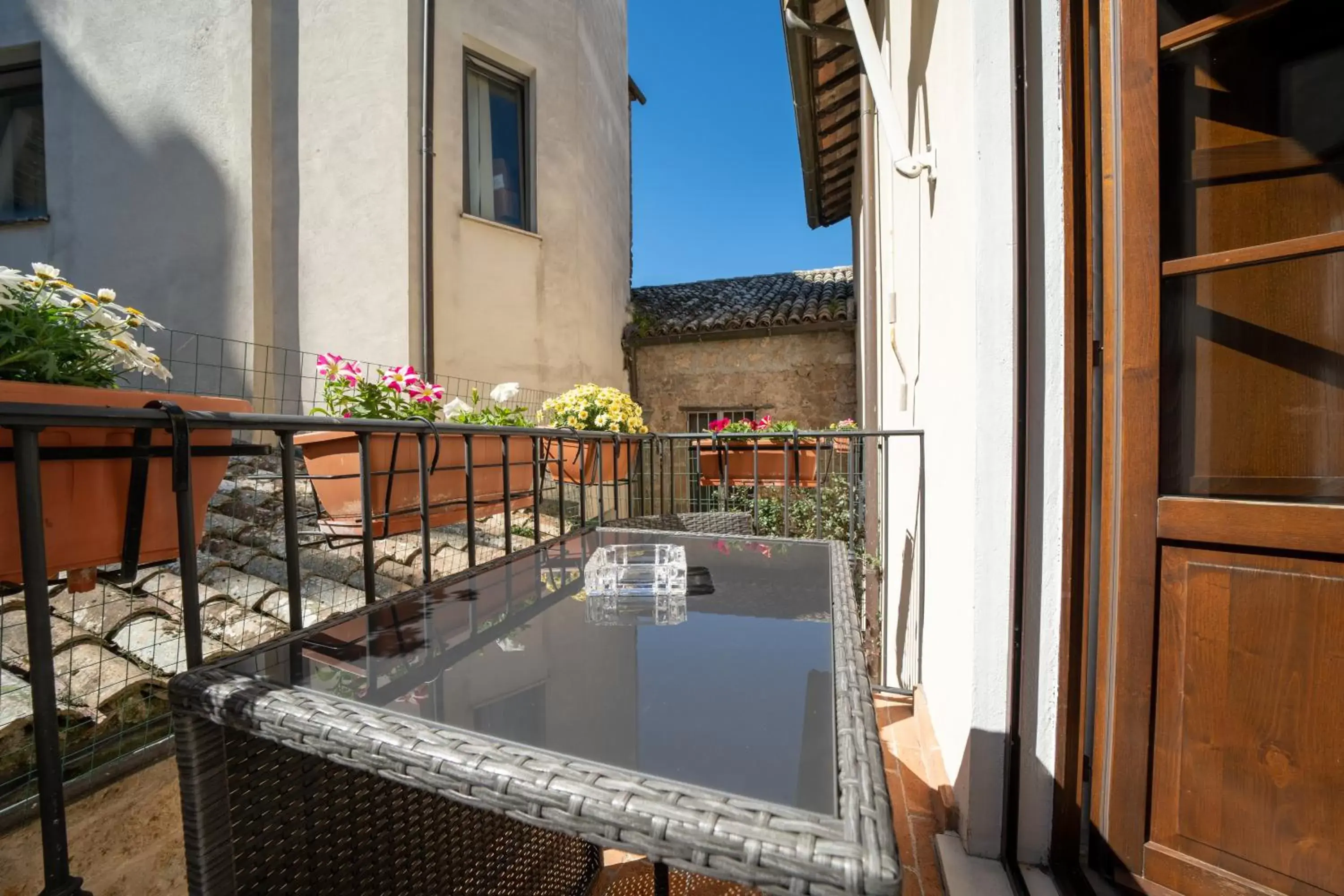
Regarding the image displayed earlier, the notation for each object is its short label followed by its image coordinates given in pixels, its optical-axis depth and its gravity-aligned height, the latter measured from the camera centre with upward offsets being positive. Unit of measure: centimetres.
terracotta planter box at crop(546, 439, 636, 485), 347 -16
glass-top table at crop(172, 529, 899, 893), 44 -31
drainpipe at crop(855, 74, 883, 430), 372 +124
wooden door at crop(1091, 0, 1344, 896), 92 -2
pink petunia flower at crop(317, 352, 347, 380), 235 +29
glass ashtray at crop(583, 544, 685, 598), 109 -28
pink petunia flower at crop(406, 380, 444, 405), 234 +18
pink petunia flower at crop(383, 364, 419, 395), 231 +23
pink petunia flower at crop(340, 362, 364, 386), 230 +25
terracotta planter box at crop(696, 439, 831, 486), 457 -24
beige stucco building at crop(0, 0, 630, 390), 466 +229
